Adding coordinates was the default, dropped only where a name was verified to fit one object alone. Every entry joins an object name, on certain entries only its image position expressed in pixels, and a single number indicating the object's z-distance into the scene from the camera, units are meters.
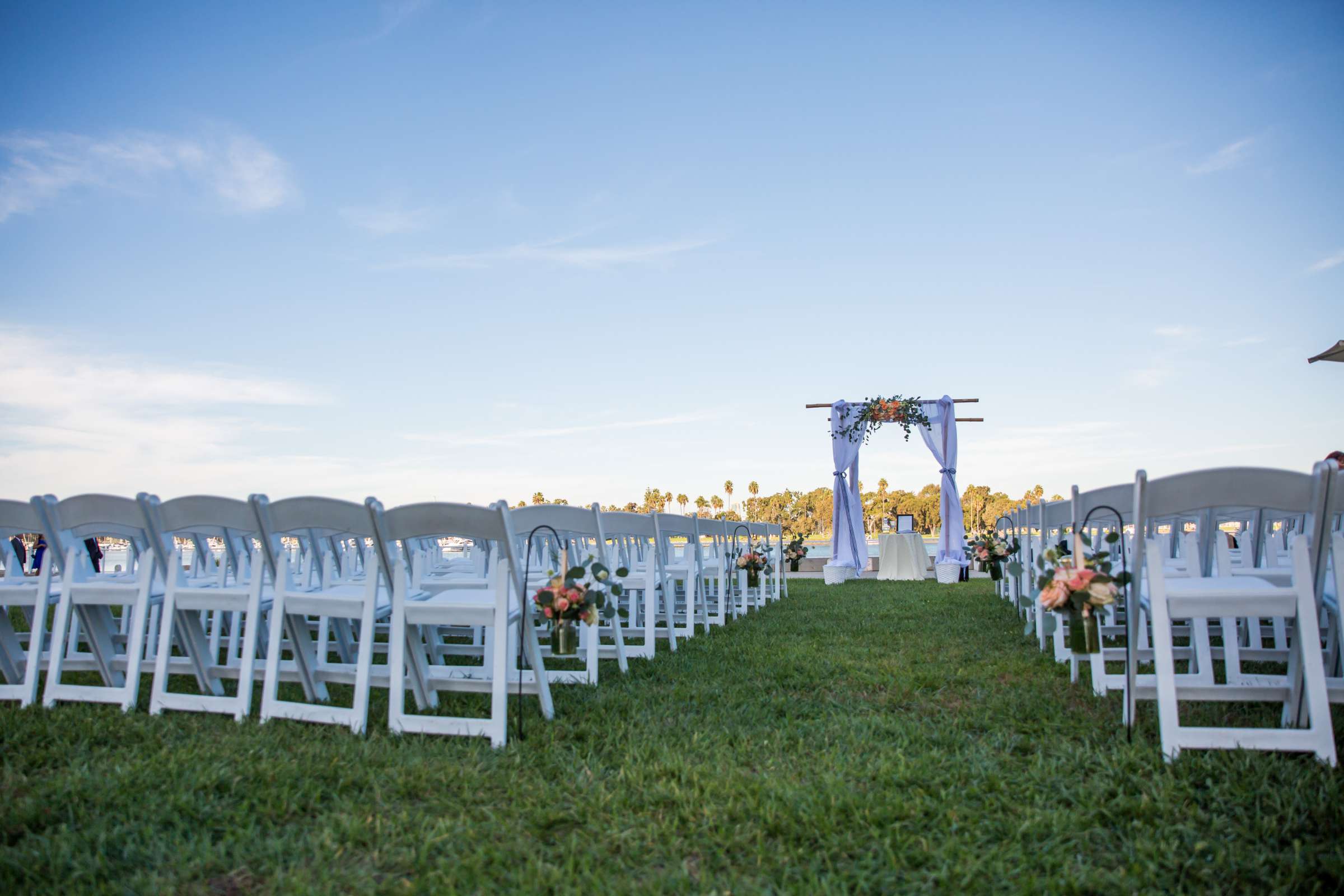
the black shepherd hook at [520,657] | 2.89
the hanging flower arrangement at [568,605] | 2.94
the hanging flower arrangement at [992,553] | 7.64
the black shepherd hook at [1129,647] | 2.66
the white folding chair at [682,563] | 5.45
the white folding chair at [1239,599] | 2.38
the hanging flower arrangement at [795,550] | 11.27
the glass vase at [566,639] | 2.94
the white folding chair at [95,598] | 3.28
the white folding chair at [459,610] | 2.85
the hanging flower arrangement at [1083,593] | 2.63
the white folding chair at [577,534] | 3.30
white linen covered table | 12.41
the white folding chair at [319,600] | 2.96
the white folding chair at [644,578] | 4.55
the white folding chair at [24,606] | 3.34
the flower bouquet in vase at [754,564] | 7.52
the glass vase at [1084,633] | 2.67
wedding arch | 12.48
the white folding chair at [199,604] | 3.12
